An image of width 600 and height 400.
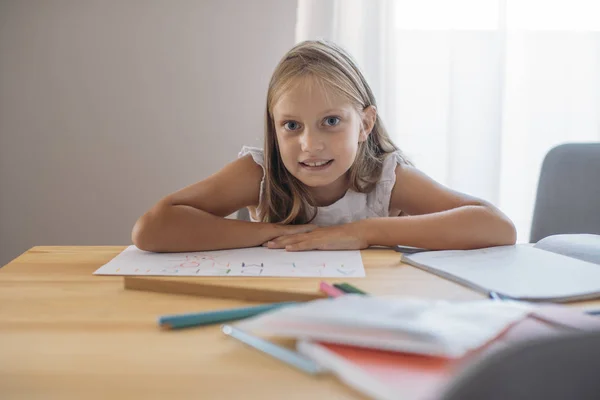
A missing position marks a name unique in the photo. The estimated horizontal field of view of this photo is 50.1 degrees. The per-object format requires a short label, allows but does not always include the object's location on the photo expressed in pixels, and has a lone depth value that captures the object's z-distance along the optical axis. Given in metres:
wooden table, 0.43
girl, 1.03
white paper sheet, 0.81
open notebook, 0.69
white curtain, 2.27
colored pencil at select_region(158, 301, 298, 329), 0.57
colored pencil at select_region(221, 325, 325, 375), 0.45
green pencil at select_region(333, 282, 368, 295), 0.63
